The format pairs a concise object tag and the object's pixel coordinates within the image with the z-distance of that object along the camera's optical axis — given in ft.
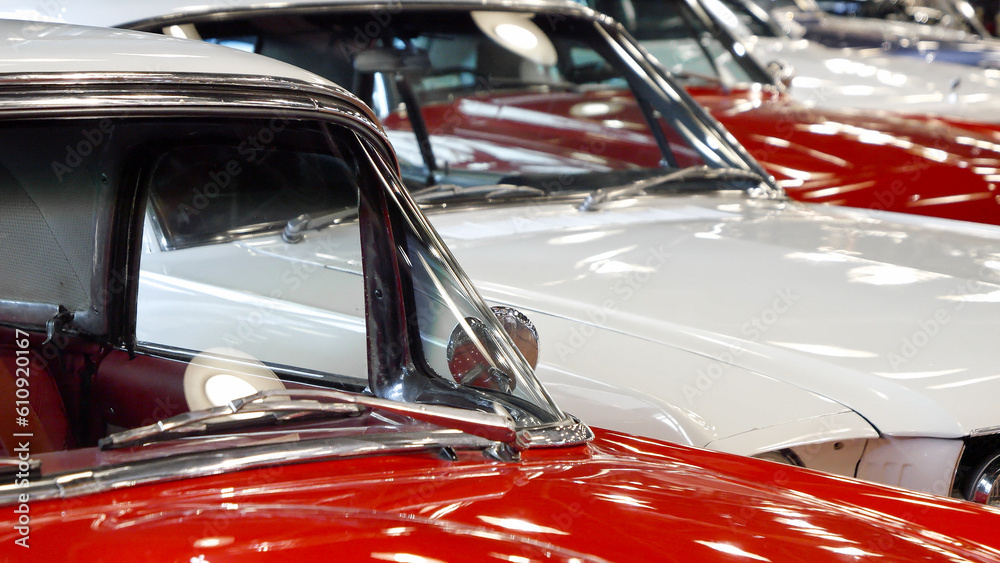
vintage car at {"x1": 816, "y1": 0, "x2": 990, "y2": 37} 25.26
